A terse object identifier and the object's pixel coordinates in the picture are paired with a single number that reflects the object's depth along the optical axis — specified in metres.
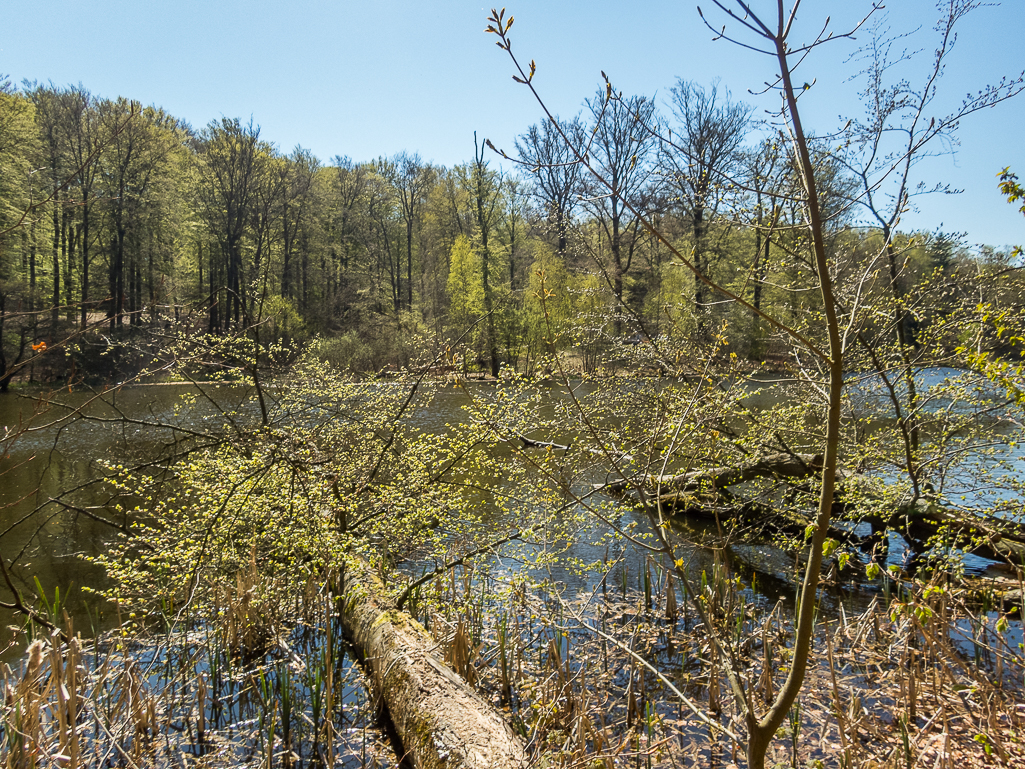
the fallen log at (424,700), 2.93
